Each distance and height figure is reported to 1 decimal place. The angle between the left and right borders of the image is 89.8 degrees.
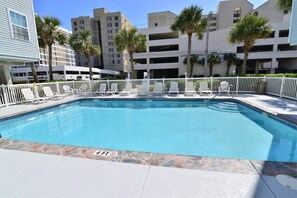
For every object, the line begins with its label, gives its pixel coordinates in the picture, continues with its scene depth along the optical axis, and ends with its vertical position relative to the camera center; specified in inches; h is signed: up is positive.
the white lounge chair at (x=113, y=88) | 446.5 -21.6
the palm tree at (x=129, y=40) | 623.5 +171.5
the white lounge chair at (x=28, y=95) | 340.2 -29.6
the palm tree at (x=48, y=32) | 562.9 +197.4
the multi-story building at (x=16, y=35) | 309.6 +108.9
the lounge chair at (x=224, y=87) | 387.6 -22.6
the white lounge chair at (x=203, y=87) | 391.1 -21.5
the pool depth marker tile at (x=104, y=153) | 114.7 -55.9
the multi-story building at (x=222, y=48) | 1013.2 +225.6
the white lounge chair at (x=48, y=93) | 382.0 -28.3
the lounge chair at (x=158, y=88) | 410.3 -22.6
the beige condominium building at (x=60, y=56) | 2558.1 +501.6
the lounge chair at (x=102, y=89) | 448.7 -24.1
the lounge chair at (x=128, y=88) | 443.3 -22.4
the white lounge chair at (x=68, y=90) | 441.6 -26.0
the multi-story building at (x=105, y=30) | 2017.7 +707.7
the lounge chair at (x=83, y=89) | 481.7 -24.0
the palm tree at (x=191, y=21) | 533.6 +209.8
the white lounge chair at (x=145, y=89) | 423.5 -25.2
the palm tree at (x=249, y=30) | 469.7 +151.4
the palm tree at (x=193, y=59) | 1029.8 +137.0
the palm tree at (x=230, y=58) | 1002.7 +134.5
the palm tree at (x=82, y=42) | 688.4 +182.9
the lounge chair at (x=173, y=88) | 408.8 -23.5
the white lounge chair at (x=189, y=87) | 390.7 -22.7
